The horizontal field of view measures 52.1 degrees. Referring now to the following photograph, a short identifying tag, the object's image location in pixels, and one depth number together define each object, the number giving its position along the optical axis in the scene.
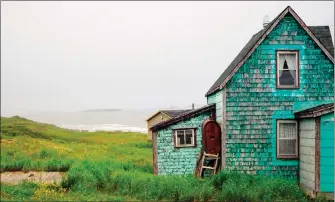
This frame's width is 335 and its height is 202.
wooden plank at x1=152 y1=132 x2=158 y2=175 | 19.30
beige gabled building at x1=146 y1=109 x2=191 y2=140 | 38.93
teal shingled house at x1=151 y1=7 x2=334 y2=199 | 16.50
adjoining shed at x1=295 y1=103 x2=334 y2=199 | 13.63
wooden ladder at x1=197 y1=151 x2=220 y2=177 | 17.53
